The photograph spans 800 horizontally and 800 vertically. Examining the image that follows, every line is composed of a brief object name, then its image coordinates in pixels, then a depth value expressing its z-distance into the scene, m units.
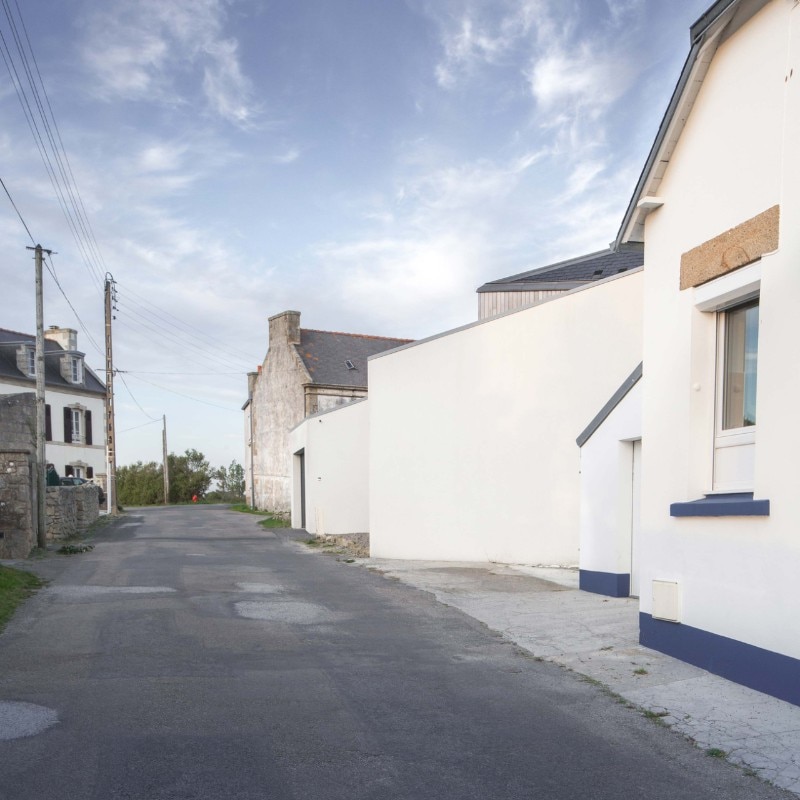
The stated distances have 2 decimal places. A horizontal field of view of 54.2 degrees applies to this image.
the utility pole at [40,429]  18.78
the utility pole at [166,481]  54.97
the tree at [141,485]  59.06
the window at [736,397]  6.62
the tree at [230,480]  62.09
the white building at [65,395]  45.53
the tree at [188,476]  60.25
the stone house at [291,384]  36.78
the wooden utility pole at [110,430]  35.28
